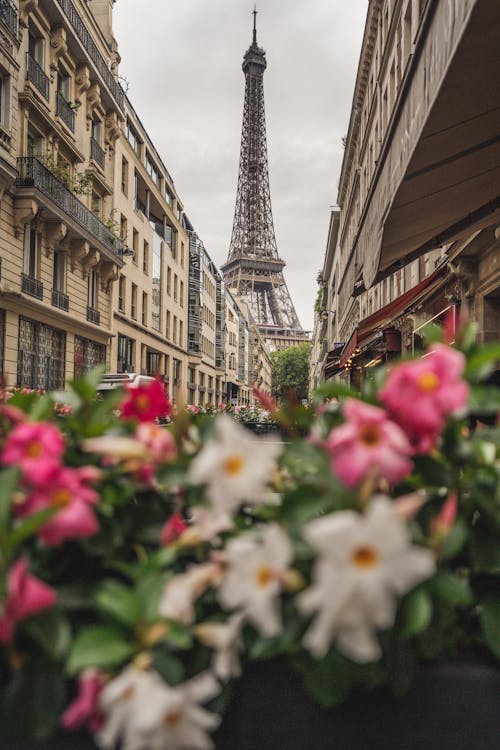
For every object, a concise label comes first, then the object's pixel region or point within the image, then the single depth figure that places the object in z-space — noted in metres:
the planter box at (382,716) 1.08
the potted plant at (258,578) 0.83
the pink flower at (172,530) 1.10
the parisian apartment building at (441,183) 3.61
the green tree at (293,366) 125.06
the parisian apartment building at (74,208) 18.50
